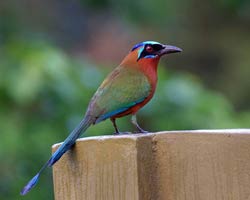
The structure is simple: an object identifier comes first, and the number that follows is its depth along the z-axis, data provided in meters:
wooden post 5.46
